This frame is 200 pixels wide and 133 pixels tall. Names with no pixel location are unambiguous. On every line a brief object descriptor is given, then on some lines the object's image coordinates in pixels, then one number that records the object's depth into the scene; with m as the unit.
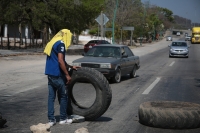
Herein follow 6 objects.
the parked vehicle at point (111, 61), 15.78
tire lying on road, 7.82
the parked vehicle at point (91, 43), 40.63
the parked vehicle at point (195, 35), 84.75
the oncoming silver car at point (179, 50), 38.28
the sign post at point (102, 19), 32.66
